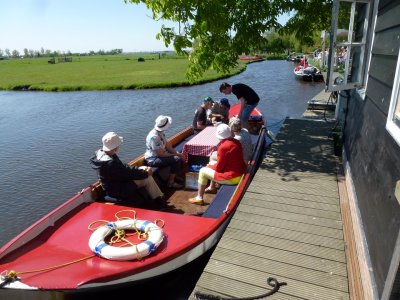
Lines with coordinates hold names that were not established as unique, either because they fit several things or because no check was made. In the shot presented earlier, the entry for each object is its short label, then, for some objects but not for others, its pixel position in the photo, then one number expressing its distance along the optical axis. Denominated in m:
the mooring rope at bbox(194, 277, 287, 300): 3.59
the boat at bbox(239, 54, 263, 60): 85.77
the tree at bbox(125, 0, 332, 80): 6.81
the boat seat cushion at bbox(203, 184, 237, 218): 5.27
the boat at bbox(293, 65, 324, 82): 32.27
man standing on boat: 9.30
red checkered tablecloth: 7.43
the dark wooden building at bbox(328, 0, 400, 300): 3.33
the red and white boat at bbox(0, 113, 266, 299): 3.76
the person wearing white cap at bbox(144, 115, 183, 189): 6.80
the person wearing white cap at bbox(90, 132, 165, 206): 5.31
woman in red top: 5.81
